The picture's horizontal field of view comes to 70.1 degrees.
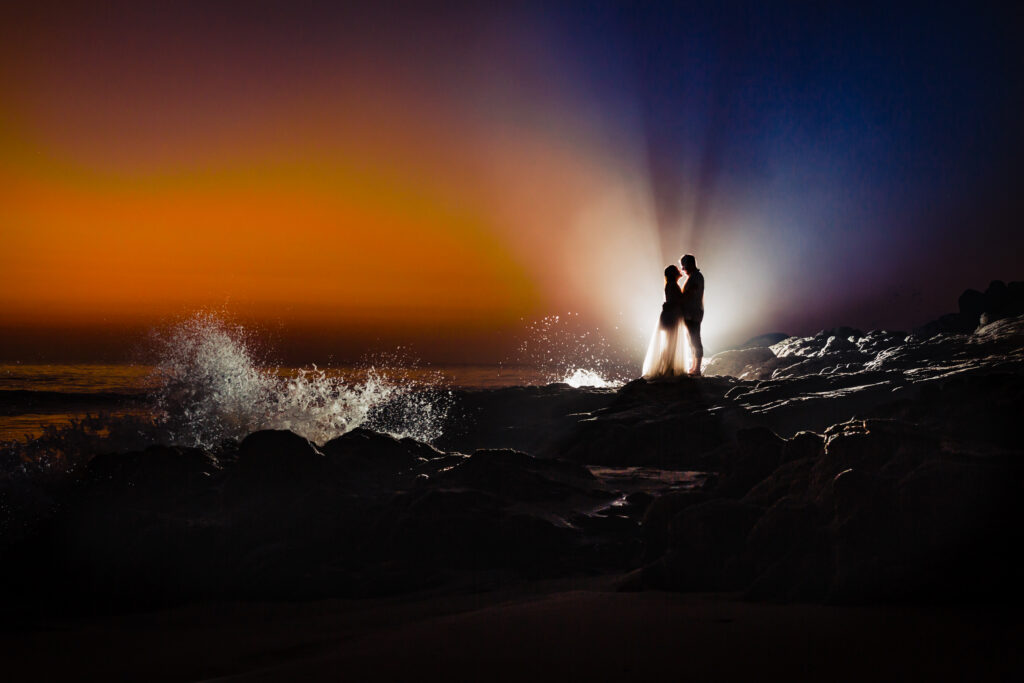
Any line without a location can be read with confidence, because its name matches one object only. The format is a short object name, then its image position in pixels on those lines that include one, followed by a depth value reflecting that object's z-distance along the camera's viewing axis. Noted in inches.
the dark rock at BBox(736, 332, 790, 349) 1632.6
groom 690.2
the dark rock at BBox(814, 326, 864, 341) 1388.9
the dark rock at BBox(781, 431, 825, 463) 244.3
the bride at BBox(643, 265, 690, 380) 692.7
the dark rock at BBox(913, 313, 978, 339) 1181.7
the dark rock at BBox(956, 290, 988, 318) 1232.8
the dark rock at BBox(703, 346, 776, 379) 1229.1
